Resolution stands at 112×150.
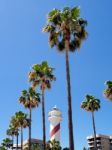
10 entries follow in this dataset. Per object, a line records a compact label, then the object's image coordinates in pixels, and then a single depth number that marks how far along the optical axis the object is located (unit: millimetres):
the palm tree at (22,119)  38978
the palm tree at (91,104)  40282
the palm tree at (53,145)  38520
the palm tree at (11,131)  44326
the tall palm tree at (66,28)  18427
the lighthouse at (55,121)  55597
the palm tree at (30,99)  33860
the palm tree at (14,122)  39257
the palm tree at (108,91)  31486
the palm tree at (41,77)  26967
